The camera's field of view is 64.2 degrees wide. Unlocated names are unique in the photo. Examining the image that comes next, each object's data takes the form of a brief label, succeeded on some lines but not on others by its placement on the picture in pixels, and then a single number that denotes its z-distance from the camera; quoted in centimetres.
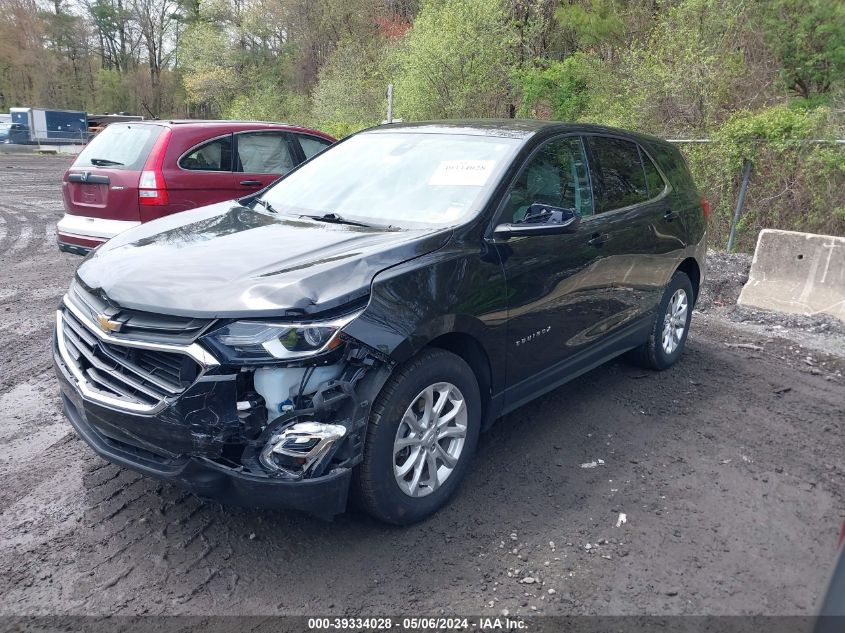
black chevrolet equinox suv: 269
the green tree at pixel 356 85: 2925
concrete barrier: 699
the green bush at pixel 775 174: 838
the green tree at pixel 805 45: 1321
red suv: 691
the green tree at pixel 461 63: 1883
